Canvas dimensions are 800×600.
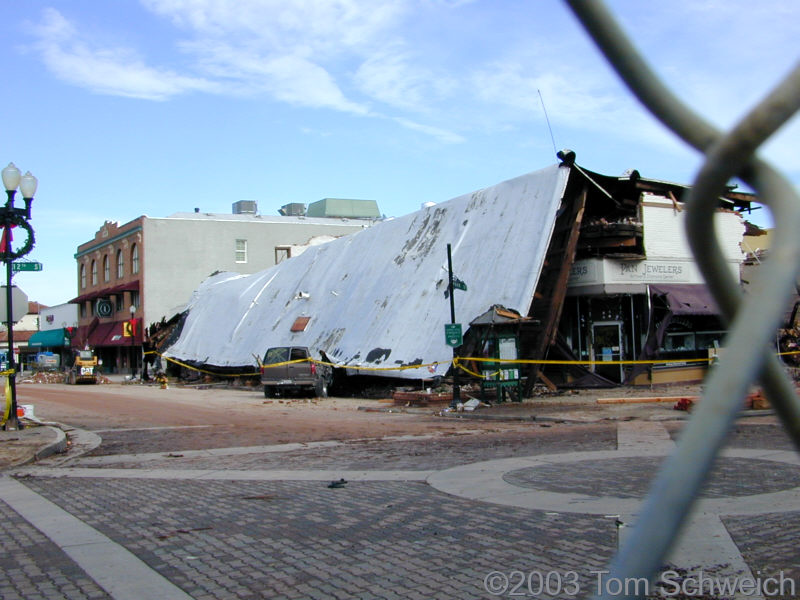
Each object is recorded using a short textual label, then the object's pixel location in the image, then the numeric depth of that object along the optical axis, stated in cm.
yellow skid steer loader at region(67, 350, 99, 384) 4807
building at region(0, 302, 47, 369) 9894
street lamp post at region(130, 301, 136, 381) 5121
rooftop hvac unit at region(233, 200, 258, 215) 7044
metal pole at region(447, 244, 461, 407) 2135
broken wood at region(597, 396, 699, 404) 2103
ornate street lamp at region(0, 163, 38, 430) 1576
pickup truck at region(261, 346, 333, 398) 2861
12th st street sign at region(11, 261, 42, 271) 1677
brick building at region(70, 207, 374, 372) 5891
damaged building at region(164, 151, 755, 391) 2438
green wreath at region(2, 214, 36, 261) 1598
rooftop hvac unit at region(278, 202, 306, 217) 7469
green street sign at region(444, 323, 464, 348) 2131
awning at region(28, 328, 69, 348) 7550
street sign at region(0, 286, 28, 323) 1681
